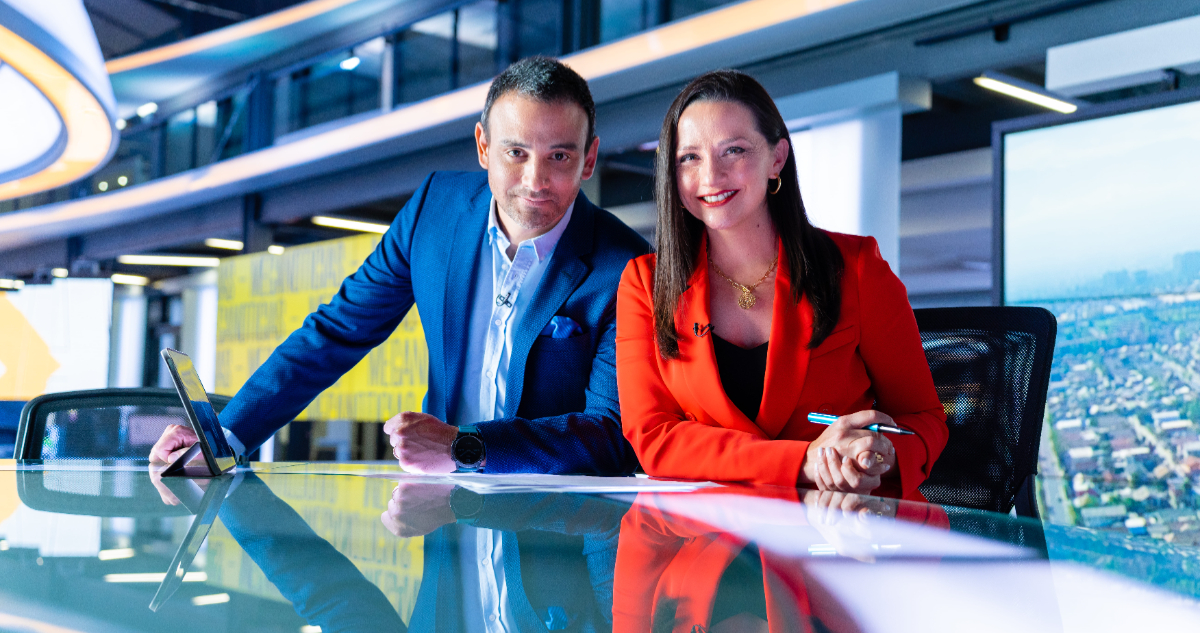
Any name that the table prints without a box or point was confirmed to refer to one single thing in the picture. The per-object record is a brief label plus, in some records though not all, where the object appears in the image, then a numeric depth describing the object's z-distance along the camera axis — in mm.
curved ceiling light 3746
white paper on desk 1222
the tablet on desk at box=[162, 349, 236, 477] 1339
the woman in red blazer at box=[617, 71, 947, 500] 1505
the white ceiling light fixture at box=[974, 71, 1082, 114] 5059
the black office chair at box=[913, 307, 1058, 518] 1675
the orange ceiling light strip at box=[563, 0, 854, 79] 5129
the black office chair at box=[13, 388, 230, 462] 2092
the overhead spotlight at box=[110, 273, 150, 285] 15484
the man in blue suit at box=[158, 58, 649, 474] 1772
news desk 487
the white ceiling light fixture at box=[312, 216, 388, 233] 10562
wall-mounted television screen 3846
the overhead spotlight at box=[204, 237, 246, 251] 12612
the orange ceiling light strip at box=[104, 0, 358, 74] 10734
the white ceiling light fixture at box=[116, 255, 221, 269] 13802
